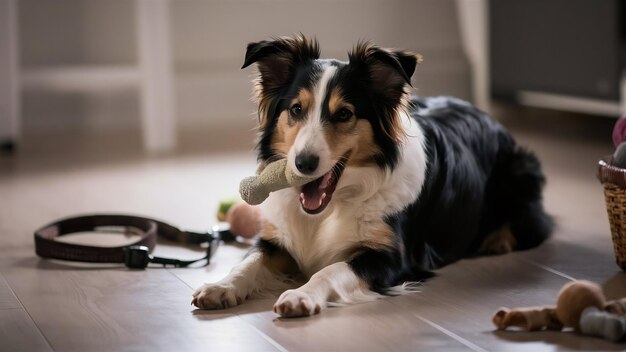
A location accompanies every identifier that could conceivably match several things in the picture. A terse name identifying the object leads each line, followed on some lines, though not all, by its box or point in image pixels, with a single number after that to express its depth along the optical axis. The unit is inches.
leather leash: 119.0
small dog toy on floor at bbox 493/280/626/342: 91.5
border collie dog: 103.8
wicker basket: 110.0
